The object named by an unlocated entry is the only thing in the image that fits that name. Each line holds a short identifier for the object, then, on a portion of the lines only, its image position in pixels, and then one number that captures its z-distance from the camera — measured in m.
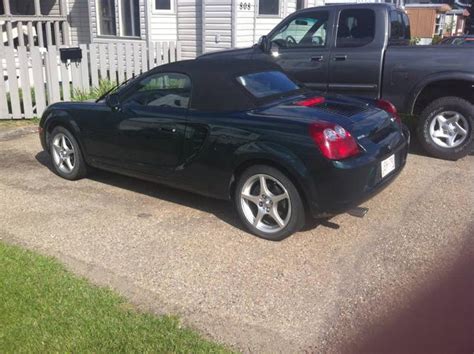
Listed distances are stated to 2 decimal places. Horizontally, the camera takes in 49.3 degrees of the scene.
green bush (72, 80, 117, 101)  9.77
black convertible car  4.10
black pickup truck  6.64
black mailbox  9.28
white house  13.02
